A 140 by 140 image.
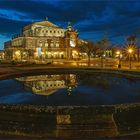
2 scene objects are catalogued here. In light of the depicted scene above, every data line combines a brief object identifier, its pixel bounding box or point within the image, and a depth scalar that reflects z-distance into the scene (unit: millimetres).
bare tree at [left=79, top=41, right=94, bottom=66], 52717
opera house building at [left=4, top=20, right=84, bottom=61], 65214
